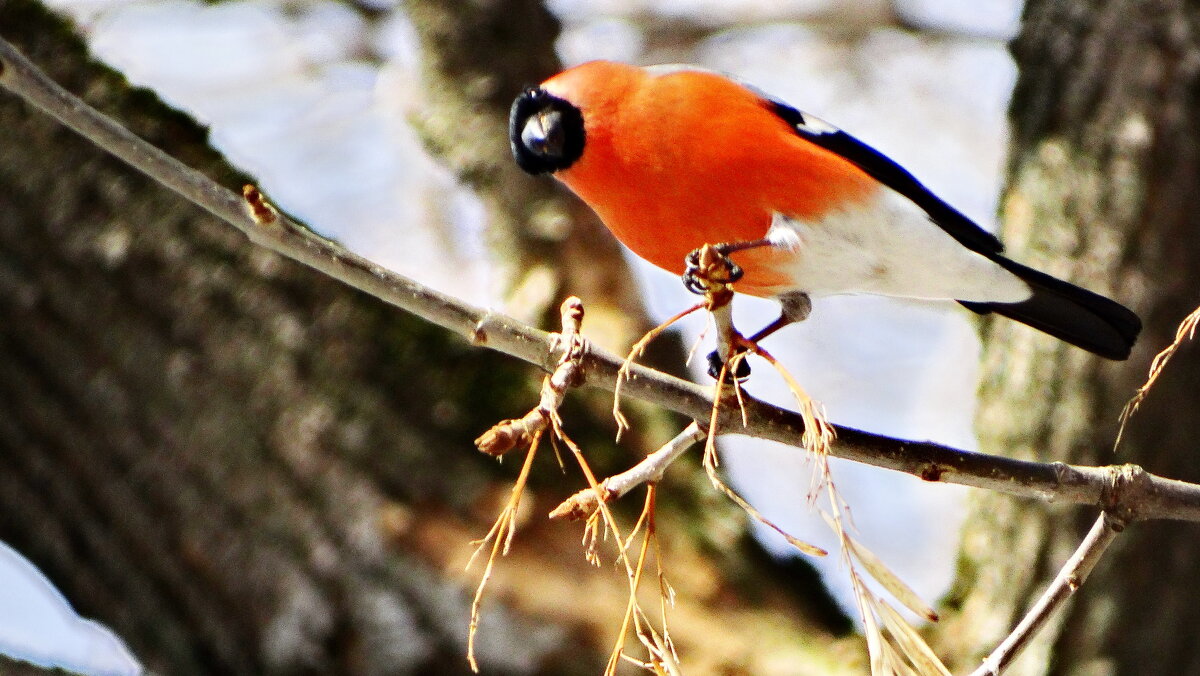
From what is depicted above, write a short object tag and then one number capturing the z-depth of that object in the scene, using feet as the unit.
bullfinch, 11.43
